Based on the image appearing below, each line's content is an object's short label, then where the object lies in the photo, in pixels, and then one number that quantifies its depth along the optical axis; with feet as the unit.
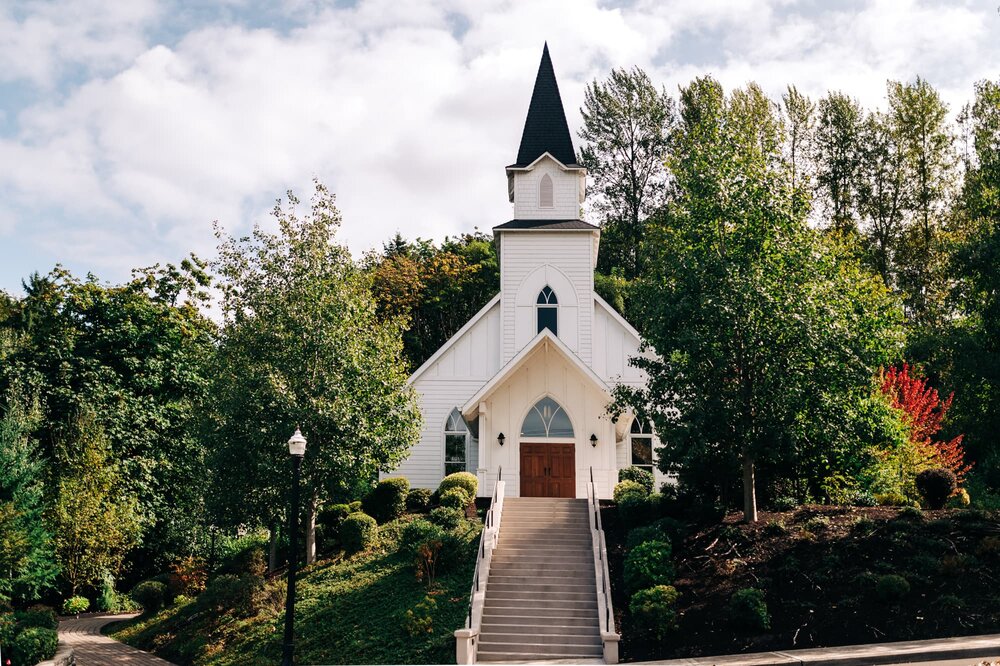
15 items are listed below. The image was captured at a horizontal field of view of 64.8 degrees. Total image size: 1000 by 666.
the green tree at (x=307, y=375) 62.95
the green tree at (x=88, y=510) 76.38
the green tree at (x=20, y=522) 58.54
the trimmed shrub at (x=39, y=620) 55.06
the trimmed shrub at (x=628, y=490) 70.28
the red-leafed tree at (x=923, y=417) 78.28
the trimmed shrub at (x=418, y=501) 77.92
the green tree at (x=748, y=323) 55.21
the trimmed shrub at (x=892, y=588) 46.21
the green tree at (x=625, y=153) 146.72
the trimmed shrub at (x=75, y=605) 80.12
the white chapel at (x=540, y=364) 81.25
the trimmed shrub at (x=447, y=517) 68.52
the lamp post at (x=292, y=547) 42.65
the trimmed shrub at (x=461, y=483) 76.07
